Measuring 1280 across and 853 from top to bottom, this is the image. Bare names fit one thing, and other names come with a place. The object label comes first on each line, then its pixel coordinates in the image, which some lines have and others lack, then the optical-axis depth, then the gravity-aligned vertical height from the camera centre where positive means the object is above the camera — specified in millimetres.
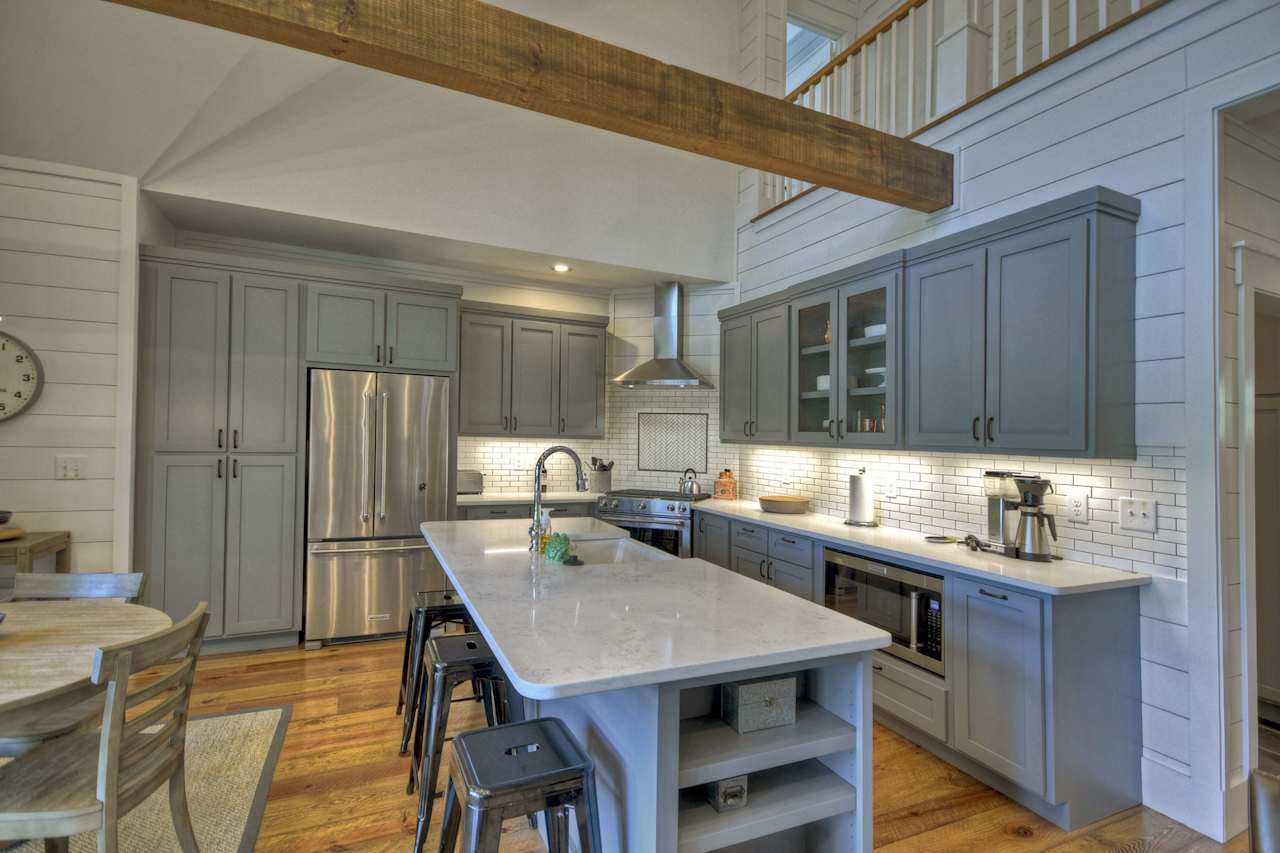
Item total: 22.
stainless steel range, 4812 -601
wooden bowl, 4246 -437
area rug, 2160 -1381
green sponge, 2600 -460
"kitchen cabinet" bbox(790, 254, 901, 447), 3393 +484
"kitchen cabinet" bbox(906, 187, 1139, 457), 2451 +465
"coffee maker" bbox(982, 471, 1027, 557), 2811 -316
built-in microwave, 2811 -775
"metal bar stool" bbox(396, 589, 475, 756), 2645 -853
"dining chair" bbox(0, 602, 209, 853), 1531 -902
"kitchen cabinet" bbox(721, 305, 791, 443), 4273 +459
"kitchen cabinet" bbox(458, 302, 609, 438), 4941 +518
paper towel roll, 3721 -373
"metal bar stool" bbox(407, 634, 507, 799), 2096 -896
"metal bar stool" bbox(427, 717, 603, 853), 1430 -805
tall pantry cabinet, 3781 -71
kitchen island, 1430 -680
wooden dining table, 1552 -614
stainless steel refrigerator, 4129 -401
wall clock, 3385 +292
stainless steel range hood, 5105 +661
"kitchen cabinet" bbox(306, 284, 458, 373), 4152 +725
